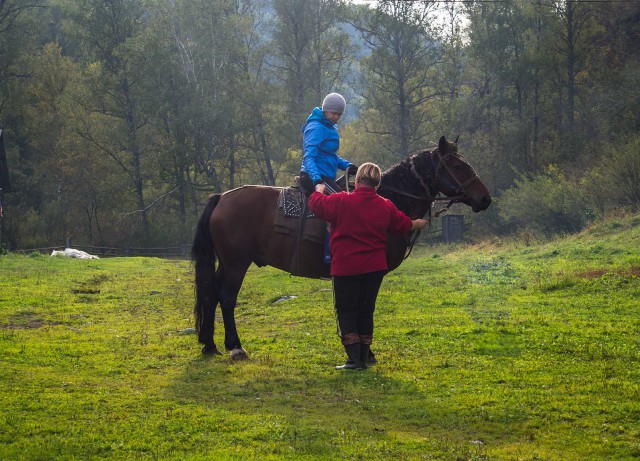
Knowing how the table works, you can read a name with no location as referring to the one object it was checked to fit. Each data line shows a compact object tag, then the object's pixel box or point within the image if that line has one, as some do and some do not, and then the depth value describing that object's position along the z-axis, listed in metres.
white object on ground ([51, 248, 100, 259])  34.77
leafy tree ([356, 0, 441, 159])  51.25
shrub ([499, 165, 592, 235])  30.39
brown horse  9.91
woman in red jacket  8.82
